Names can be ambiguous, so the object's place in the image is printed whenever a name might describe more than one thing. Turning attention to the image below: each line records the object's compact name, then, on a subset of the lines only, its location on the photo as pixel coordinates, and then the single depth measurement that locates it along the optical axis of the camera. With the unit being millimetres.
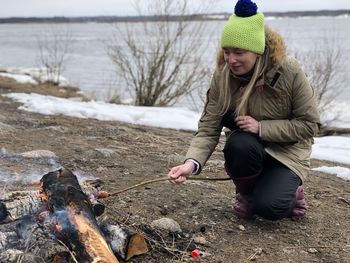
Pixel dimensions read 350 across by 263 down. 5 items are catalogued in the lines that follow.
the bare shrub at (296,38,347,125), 10414
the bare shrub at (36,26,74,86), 14297
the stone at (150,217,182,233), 3059
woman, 3016
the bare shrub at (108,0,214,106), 10481
